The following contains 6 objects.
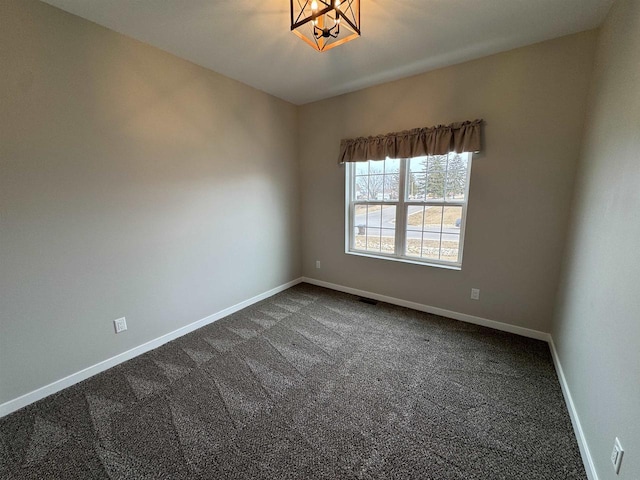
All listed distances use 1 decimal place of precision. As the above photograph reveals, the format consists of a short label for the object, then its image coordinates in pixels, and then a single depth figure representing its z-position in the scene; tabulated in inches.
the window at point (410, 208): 106.9
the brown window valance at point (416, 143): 95.9
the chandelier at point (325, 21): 53.4
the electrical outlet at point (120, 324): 82.8
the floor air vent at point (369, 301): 126.2
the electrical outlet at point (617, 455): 40.2
